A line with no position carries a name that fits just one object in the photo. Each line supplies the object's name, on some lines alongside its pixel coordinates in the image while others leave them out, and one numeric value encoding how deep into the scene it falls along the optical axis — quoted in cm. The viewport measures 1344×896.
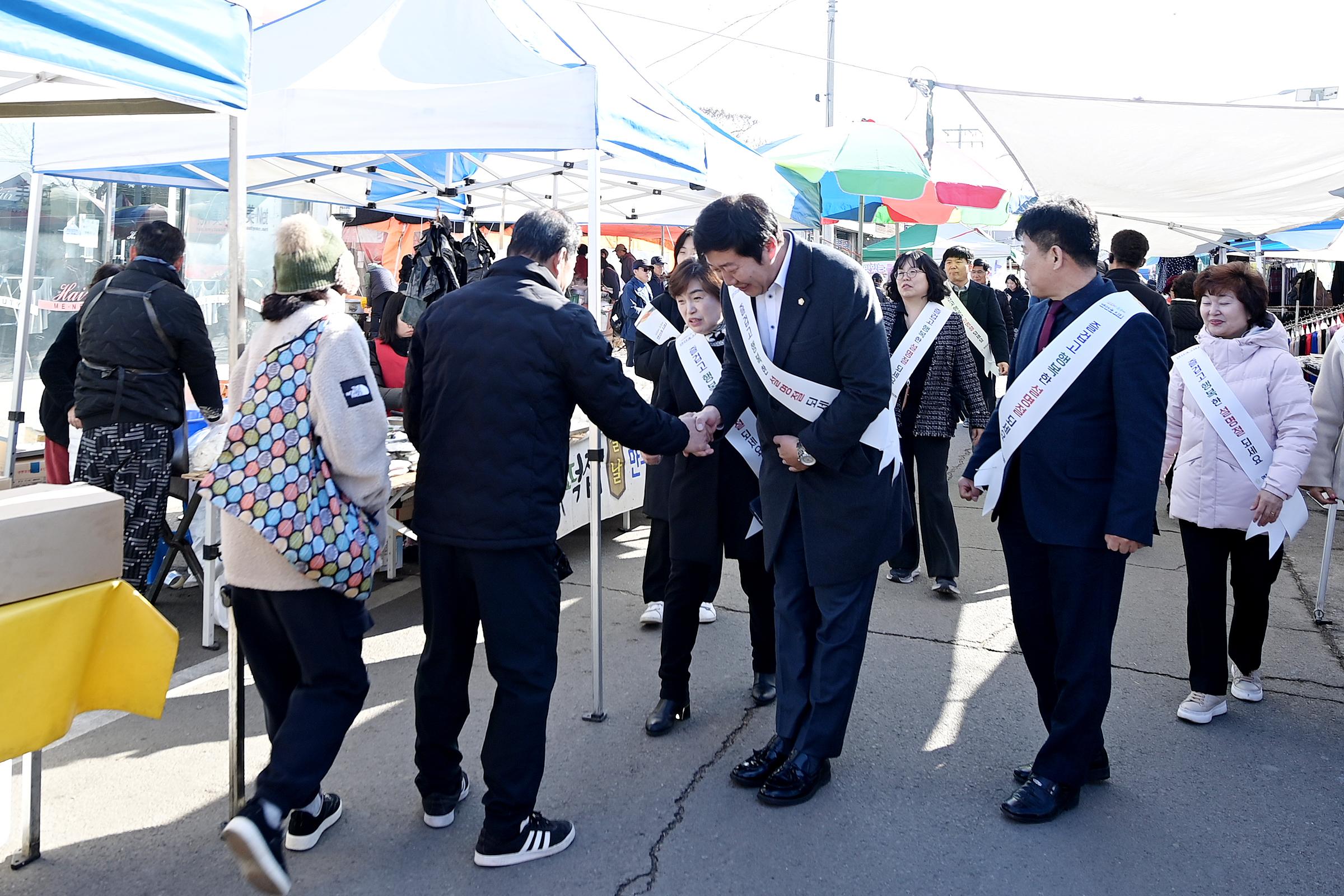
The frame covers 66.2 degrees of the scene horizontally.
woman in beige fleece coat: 265
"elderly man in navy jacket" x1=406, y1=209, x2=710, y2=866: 284
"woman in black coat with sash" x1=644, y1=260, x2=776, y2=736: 382
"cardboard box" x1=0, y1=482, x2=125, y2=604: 245
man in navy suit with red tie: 299
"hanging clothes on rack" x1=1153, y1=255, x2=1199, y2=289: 1659
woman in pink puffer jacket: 380
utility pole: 2338
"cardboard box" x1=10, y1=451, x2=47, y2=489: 593
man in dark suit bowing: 313
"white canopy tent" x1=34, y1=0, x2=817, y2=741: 401
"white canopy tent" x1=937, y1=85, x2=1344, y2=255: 589
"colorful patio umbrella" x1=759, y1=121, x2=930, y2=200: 861
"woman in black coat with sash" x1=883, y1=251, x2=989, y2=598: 551
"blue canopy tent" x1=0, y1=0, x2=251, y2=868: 247
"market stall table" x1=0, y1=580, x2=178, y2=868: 244
